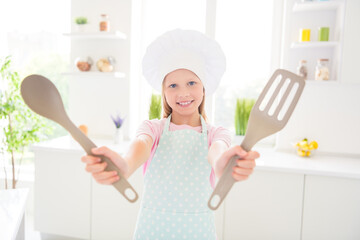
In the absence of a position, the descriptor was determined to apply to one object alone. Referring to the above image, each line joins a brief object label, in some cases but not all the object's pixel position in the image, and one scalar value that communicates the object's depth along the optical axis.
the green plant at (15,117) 2.40
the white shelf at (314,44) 1.98
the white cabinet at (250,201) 1.79
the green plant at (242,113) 2.32
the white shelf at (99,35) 2.30
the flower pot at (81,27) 2.41
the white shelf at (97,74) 2.31
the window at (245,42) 2.44
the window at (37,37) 2.91
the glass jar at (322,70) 2.02
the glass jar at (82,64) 2.42
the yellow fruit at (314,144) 2.10
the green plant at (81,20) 2.39
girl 0.94
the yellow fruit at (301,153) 2.13
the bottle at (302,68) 2.10
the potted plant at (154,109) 2.28
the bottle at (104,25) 2.35
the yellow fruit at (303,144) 2.11
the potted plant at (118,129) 2.38
